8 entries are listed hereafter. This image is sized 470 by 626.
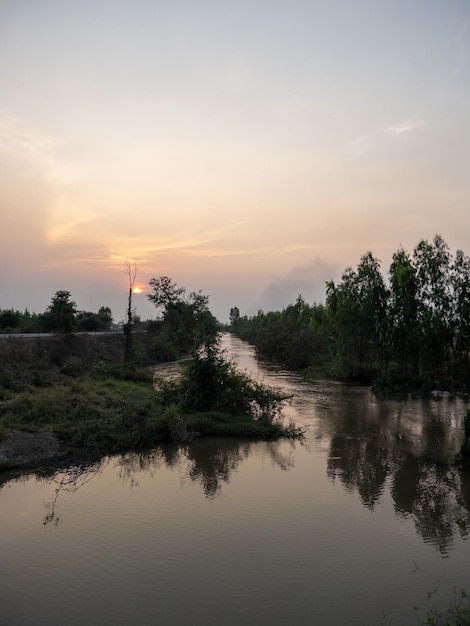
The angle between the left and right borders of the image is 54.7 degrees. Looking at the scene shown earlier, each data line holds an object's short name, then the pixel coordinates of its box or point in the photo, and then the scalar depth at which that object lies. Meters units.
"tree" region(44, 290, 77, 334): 27.80
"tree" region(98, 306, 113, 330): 48.76
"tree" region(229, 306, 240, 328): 136.75
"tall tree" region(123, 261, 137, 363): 27.25
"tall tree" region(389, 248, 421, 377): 23.19
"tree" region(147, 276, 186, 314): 51.59
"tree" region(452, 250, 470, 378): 21.58
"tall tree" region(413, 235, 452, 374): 21.86
